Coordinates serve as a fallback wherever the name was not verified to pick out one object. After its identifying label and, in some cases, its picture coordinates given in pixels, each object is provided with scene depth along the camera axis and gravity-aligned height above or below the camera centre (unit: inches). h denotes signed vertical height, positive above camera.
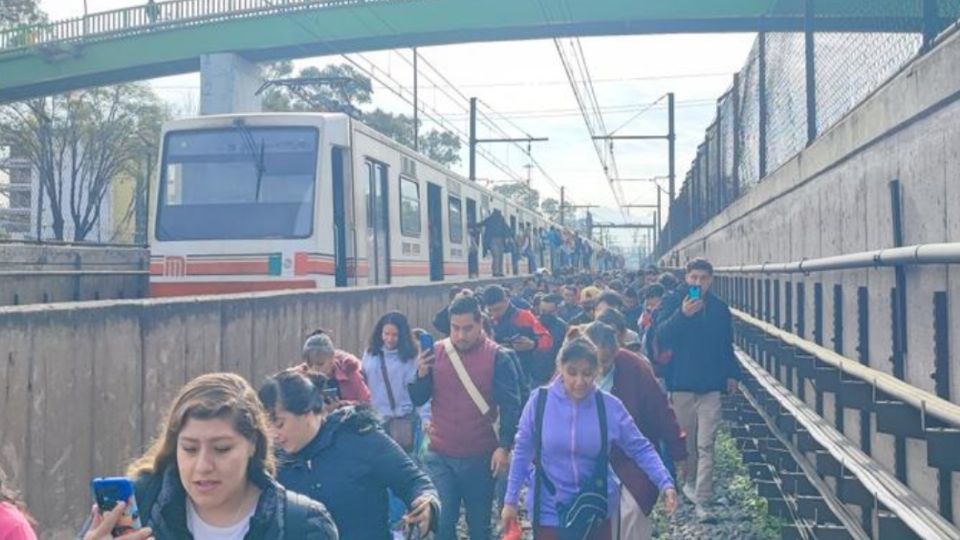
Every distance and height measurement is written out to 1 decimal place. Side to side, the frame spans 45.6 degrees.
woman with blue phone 112.7 -19.9
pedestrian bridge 1215.6 +284.3
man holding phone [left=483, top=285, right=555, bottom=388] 384.2 -18.9
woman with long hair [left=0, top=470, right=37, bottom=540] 114.7 -24.0
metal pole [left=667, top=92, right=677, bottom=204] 1432.1 +174.0
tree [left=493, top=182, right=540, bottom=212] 3356.3 +265.7
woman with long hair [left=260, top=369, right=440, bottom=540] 162.1 -26.8
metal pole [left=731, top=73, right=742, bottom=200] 645.3 +78.2
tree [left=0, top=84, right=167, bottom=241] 1492.4 +213.7
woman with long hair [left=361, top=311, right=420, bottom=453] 307.6 -25.3
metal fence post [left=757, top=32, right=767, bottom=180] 533.6 +83.8
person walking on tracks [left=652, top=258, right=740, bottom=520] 354.0 -26.4
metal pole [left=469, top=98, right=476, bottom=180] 1435.8 +169.1
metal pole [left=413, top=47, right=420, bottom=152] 1274.6 +191.0
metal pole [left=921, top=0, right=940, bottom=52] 213.6 +47.2
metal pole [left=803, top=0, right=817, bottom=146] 376.2 +66.5
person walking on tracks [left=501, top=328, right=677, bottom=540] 214.1 -33.2
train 531.5 +36.5
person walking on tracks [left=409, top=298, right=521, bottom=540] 266.5 -30.7
